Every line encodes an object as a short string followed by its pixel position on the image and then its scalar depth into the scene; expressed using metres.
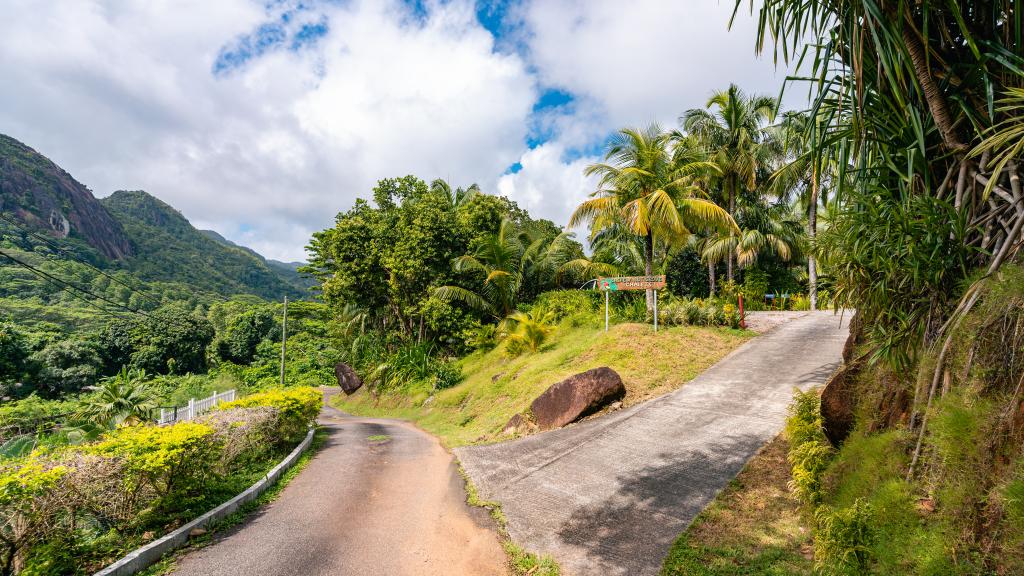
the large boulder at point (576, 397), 8.91
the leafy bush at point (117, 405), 10.83
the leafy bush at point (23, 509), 3.72
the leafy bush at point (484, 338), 18.67
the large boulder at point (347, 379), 26.33
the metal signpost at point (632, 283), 12.45
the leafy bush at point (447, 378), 17.50
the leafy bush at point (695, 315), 13.94
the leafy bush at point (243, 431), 6.76
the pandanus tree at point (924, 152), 3.28
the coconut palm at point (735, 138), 20.58
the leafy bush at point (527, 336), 15.94
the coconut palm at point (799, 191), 18.50
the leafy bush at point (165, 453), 4.83
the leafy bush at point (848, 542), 3.04
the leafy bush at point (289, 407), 9.10
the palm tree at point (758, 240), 20.95
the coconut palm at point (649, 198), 13.09
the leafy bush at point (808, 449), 4.43
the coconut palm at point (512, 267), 19.19
